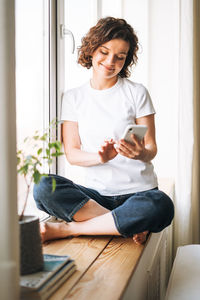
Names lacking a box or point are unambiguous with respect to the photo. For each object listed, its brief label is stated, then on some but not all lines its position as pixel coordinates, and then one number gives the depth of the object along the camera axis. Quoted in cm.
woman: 141
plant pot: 96
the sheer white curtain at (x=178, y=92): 230
